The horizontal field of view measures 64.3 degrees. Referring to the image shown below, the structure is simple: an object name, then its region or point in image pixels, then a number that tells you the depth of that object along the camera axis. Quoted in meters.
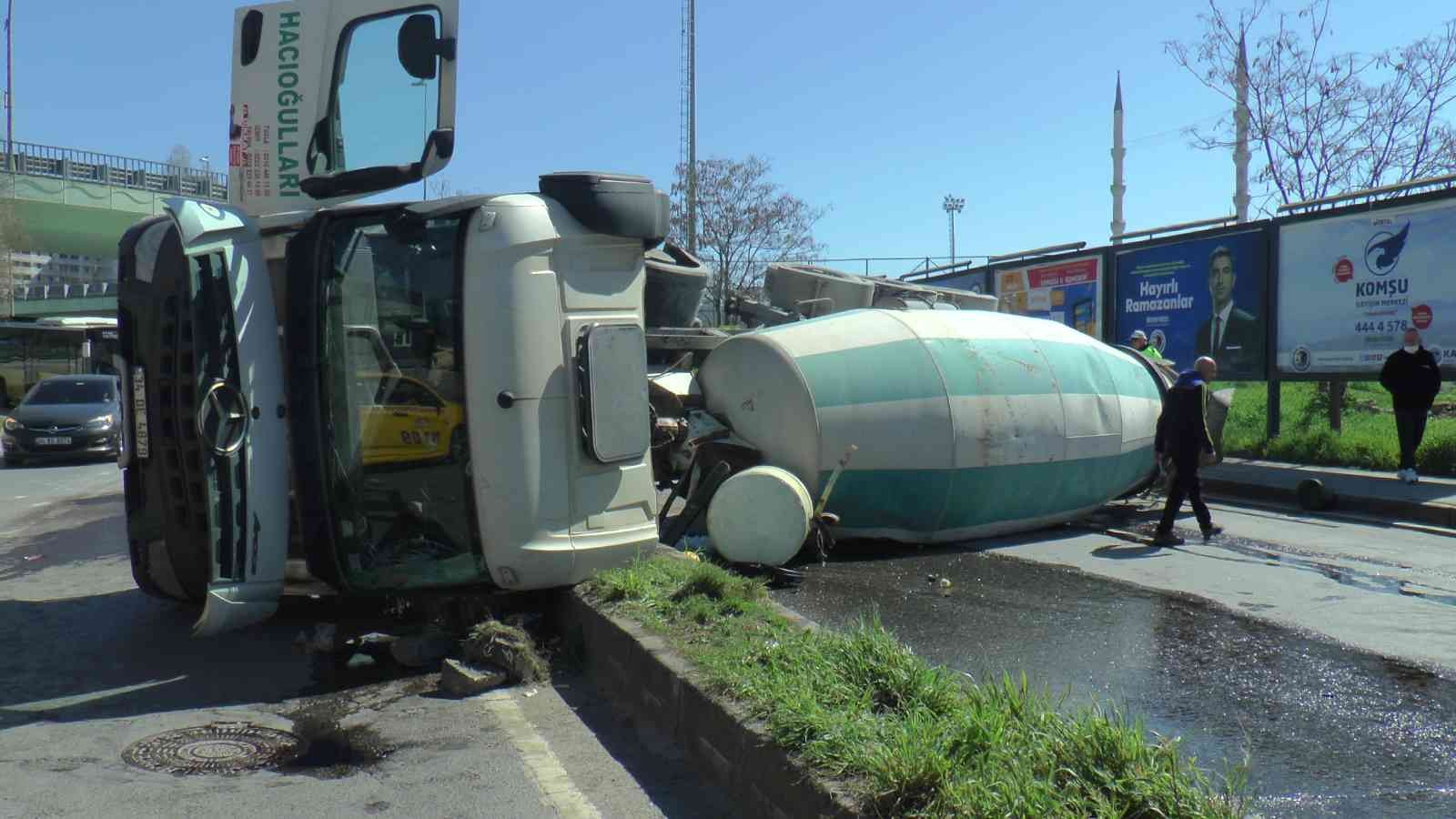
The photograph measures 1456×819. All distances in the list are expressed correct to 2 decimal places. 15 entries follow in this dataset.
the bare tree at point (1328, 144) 32.00
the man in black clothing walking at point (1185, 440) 10.04
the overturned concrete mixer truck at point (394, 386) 5.84
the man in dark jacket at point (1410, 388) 12.88
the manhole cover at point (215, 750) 4.67
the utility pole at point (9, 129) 48.11
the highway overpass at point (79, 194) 47.31
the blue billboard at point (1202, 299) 15.94
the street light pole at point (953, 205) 87.19
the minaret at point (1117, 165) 57.16
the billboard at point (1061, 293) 18.73
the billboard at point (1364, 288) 13.48
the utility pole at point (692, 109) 36.09
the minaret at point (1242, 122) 33.34
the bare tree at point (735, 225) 43.78
